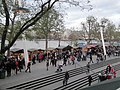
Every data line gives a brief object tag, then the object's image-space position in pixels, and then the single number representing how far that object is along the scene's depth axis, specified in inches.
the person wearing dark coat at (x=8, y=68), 543.5
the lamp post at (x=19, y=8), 434.4
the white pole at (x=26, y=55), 635.7
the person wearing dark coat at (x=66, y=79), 496.4
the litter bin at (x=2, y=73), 517.1
